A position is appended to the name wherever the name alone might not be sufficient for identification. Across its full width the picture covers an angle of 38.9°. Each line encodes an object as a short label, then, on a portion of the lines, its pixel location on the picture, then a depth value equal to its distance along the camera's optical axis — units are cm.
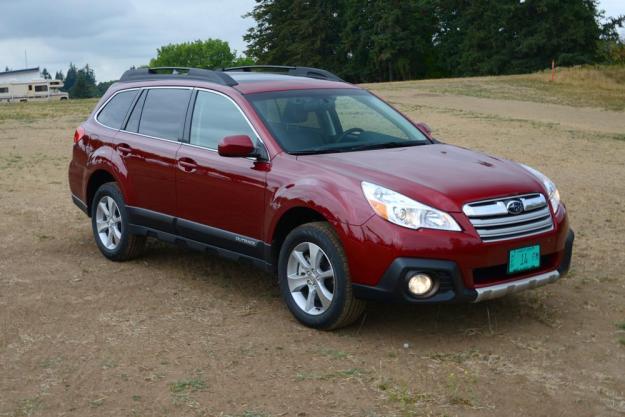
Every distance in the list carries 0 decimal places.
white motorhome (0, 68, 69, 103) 12120
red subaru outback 532
